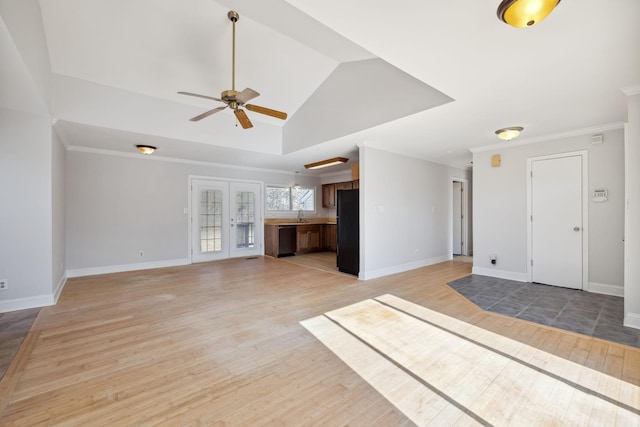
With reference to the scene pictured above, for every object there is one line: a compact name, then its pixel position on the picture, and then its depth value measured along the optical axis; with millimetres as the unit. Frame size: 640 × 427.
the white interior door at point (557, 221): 4152
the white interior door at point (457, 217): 7367
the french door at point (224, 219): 6590
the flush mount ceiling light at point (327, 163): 6171
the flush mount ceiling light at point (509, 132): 3891
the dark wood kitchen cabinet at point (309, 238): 7719
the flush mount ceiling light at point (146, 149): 4855
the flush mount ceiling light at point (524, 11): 1547
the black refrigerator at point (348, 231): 5082
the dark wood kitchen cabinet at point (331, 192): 8295
